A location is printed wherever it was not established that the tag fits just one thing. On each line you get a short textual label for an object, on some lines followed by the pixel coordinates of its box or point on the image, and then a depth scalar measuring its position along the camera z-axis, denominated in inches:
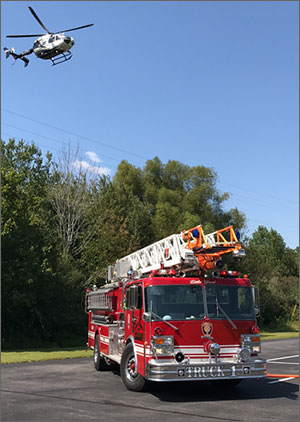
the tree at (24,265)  1010.7
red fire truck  363.3
